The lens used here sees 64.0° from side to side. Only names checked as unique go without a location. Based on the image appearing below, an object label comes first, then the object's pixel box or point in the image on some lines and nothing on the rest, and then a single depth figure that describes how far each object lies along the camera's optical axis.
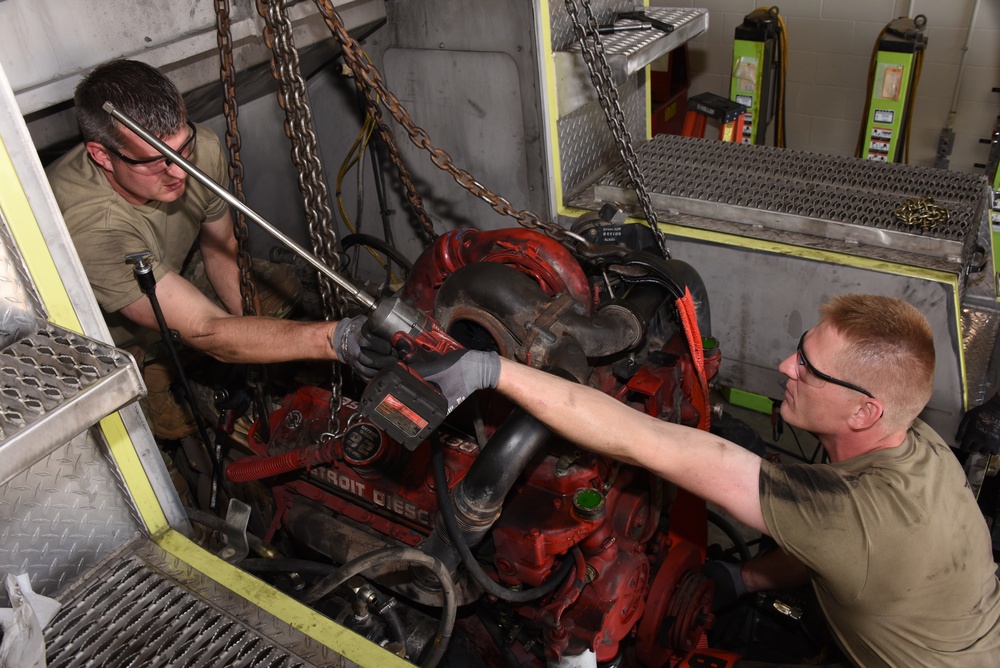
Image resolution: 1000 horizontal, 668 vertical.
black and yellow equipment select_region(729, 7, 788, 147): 5.03
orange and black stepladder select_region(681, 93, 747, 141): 4.19
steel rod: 1.97
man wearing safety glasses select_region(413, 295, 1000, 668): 1.87
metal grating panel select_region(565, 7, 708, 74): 3.26
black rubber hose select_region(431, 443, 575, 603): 2.00
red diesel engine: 2.11
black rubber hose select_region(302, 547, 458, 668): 1.93
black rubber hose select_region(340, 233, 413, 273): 3.61
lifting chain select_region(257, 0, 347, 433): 2.12
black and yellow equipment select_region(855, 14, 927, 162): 4.76
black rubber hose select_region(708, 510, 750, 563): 3.10
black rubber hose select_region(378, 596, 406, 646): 2.22
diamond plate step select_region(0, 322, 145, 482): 1.14
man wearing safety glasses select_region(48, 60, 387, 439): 2.22
